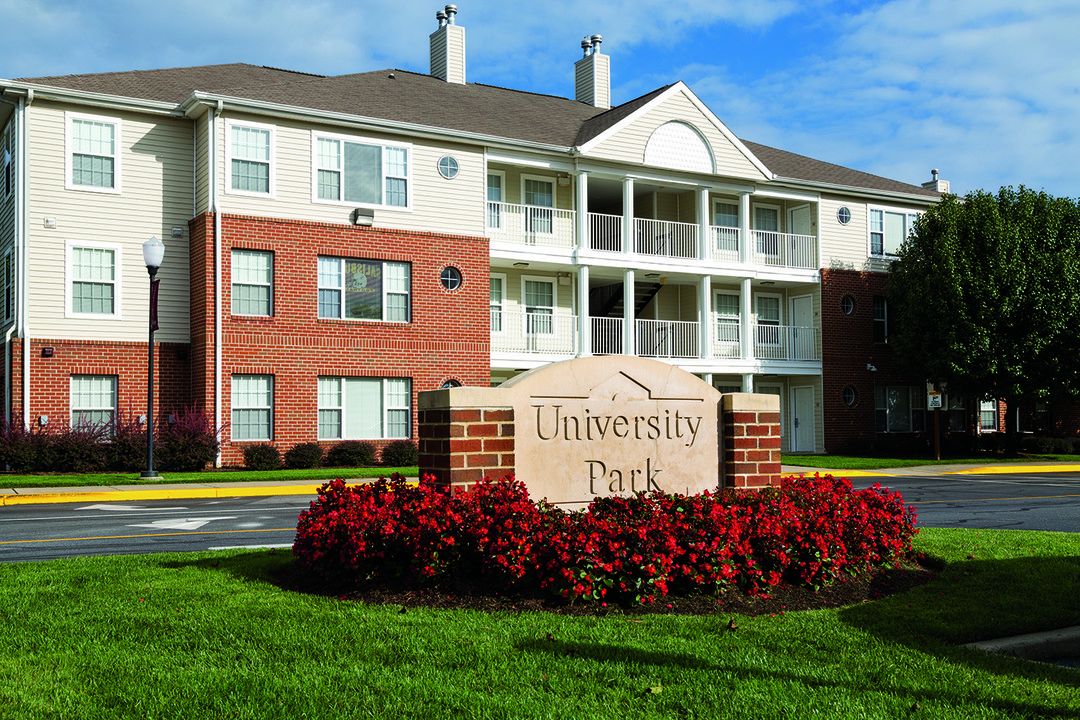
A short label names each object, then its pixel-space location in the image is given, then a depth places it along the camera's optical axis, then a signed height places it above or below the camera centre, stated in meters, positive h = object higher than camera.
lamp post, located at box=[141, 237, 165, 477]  18.48 +2.10
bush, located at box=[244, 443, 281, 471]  21.98 -1.24
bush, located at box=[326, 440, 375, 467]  23.02 -1.26
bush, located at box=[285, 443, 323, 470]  22.45 -1.26
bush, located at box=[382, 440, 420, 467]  23.48 -1.31
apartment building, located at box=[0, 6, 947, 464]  22.06 +3.99
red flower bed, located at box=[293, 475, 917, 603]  6.41 -0.99
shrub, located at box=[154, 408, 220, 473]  21.05 -0.87
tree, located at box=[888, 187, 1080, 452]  28.14 +2.80
